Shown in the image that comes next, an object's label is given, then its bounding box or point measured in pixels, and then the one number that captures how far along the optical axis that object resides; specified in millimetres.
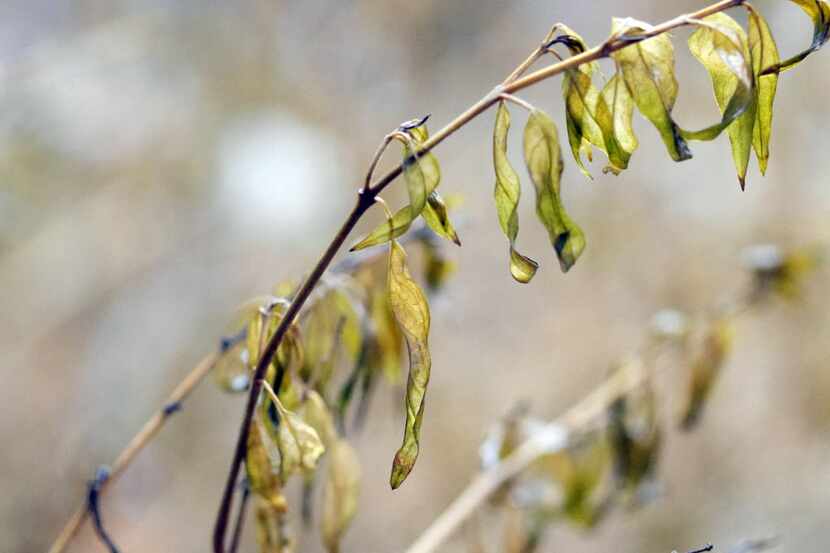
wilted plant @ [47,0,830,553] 764
